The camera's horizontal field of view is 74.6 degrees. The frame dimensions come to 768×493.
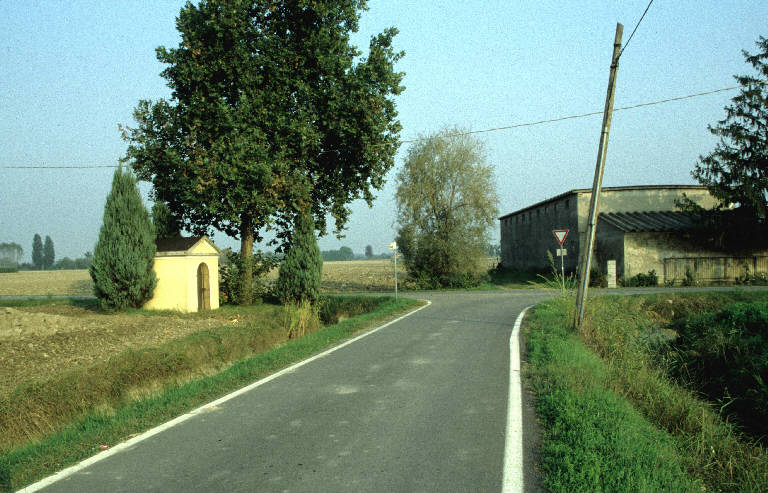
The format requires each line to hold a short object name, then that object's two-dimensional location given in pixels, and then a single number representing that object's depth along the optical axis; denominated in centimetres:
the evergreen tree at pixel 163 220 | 2281
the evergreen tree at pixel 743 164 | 2994
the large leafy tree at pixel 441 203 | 3416
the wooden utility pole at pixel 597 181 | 1184
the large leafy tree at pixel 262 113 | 2047
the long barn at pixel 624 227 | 3156
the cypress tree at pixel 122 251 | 1855
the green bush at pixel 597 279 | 3081
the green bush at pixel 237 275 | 2359
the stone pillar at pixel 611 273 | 3036
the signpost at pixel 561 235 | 2355
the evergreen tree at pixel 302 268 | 2288
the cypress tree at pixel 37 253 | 13988
